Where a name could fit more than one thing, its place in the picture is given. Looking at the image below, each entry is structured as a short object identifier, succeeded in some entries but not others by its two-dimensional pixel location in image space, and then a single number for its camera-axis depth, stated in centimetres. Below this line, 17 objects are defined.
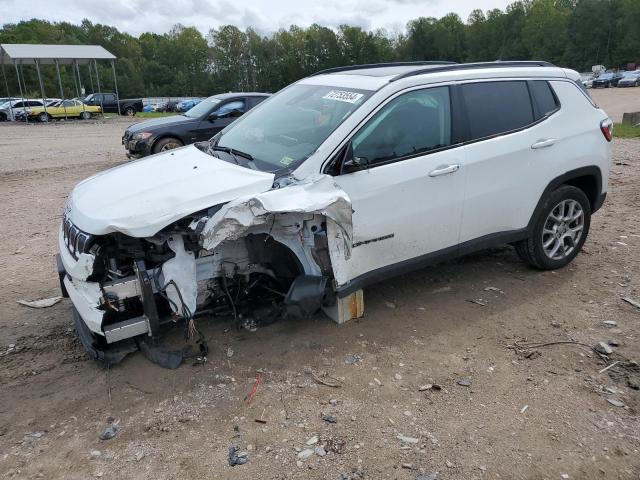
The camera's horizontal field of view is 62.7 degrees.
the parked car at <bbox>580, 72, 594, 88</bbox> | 6001
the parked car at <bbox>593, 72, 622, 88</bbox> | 5806
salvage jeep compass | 339
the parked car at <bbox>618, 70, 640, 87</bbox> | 5316
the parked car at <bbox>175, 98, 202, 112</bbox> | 4964
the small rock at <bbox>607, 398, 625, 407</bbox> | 319
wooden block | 413
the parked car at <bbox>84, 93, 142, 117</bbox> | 3803
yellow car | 3206
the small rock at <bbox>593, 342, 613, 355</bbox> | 375
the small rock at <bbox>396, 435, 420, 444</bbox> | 292
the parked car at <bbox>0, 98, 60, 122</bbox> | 3272
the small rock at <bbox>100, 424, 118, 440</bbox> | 303
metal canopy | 2936
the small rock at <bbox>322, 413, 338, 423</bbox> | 310
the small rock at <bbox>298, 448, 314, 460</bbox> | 282
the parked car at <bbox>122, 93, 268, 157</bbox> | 1091
